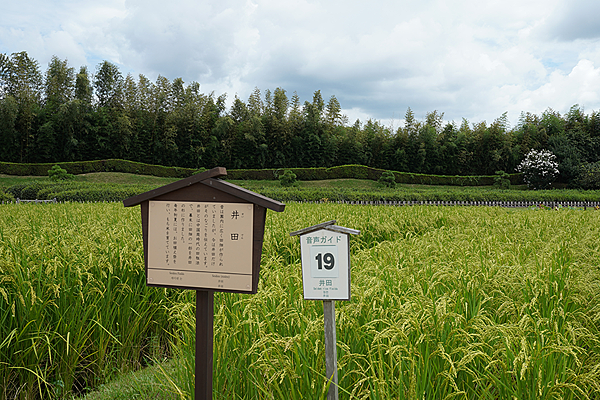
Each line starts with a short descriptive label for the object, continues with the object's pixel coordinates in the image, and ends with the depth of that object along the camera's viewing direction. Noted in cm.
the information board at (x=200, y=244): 174
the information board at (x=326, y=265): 174
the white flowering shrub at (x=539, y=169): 3031
